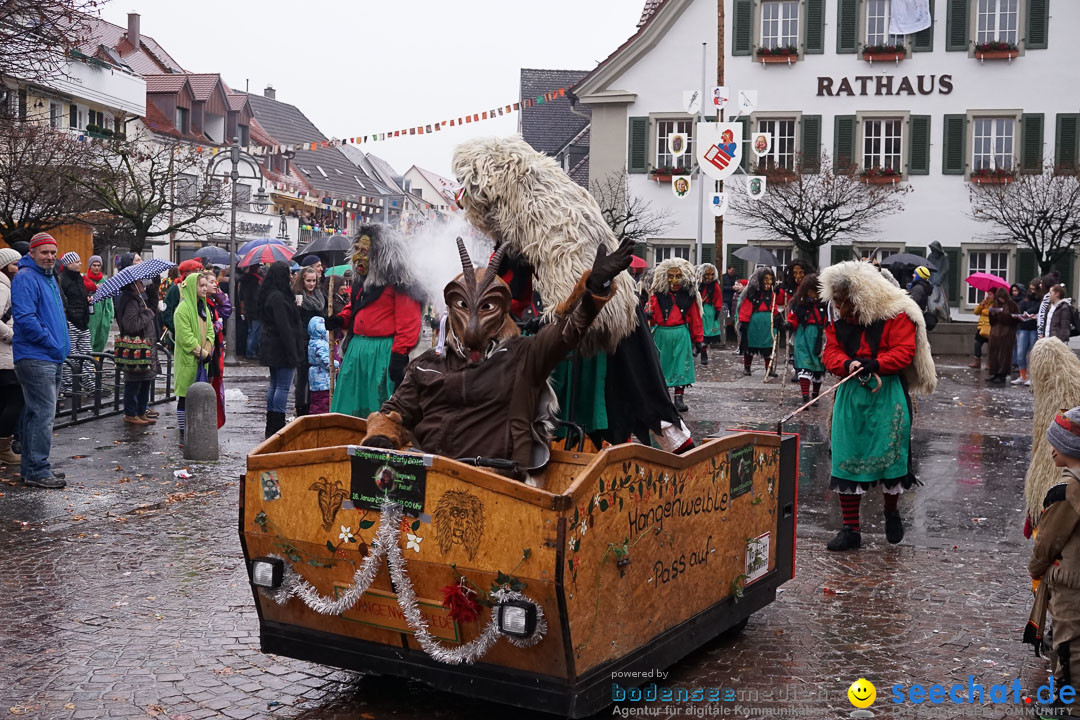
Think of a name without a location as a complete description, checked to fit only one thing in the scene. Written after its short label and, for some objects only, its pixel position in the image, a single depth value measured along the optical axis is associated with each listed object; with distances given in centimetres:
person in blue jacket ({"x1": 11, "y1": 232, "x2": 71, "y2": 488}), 891
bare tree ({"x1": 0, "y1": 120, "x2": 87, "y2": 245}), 1998
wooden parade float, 423
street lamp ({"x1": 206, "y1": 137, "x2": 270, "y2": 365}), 2192
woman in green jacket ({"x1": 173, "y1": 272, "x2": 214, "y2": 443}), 1126
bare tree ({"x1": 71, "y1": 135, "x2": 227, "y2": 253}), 2828
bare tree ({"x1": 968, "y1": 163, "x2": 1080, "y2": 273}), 2914
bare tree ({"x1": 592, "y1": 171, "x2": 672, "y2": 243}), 3275
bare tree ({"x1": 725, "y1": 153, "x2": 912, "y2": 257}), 3081
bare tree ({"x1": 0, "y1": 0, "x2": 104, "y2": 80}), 1061
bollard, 1041
